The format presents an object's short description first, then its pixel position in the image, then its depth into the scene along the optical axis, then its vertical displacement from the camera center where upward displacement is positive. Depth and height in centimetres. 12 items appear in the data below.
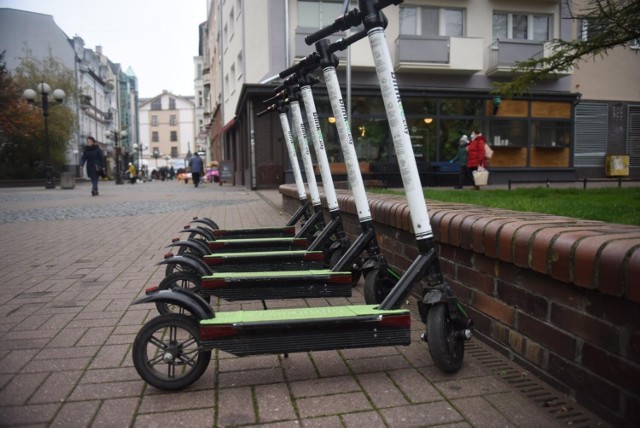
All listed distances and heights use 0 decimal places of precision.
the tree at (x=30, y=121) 3325 +357
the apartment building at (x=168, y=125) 11606 +1089
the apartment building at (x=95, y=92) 4109 +1020
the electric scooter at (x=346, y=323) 261 -76
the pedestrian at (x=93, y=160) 1878 +50
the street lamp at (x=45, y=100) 2567 +374
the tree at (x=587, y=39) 493 +134
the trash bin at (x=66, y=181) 2659 -36
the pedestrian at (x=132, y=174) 4074 -3
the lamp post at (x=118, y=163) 3841 +81
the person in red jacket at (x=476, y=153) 1476 +54
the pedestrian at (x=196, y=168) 2866 +29
